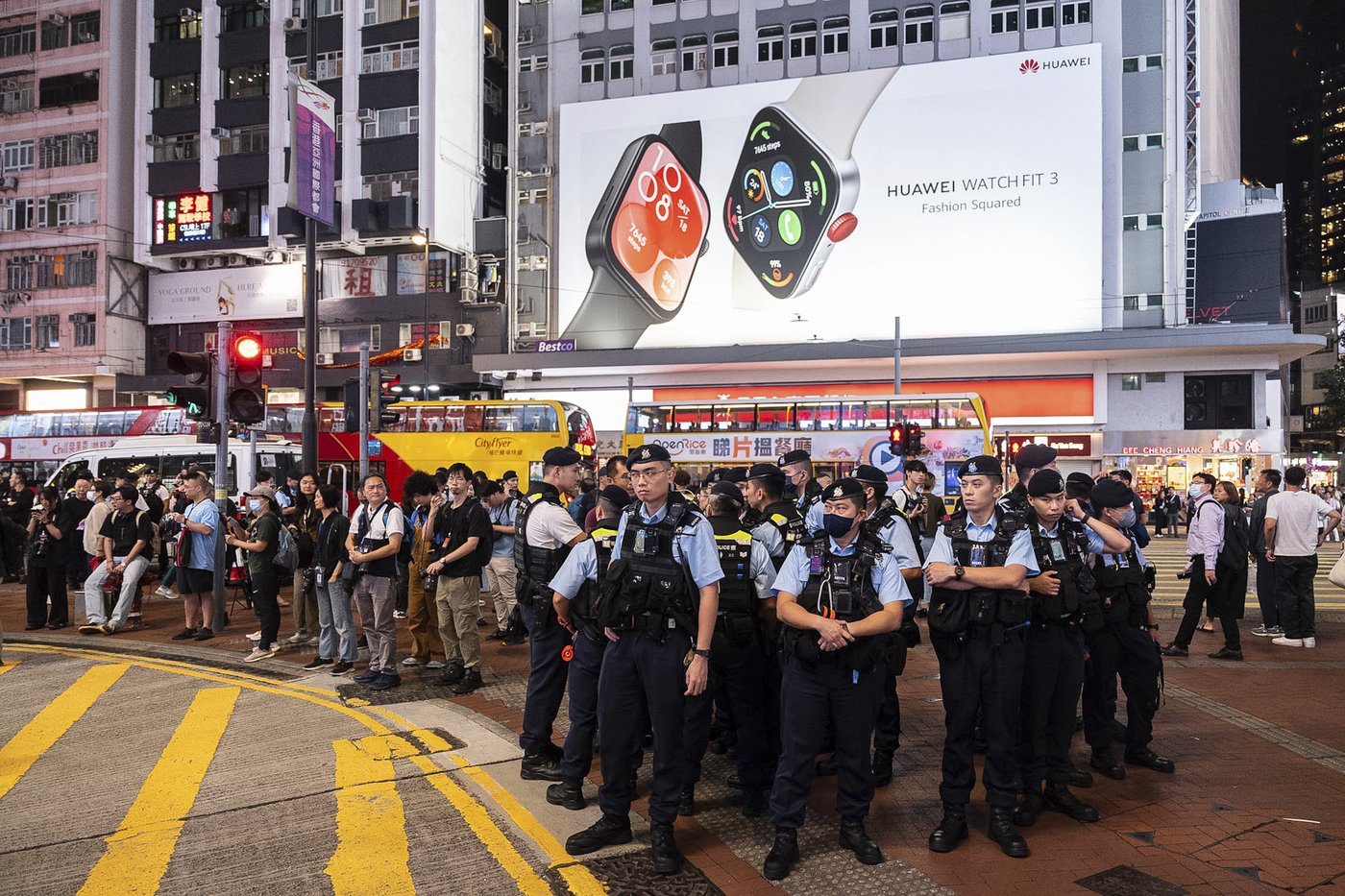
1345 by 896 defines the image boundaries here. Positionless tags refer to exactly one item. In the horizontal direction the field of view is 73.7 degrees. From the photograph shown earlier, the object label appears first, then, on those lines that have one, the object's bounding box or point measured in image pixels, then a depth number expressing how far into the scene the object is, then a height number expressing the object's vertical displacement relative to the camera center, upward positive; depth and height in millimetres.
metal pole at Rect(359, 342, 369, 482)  13258 +422
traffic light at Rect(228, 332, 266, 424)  10641 +808
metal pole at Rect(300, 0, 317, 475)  12859 +1353
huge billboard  34938 +9846
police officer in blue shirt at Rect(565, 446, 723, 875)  4527 -999
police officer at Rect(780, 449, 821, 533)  7184 -253
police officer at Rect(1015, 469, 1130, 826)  4973 -1191
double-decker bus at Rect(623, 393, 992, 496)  22609 +347
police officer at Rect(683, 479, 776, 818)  5000 -1114
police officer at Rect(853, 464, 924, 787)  4688 -634
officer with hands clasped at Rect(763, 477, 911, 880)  4426 -1077
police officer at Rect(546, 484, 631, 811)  4992 -1123
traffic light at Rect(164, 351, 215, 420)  10266 +723
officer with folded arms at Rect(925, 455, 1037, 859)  4656 -1055
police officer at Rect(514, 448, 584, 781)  5809 -1025
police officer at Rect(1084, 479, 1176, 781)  5734 -1377
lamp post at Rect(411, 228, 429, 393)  39825 +9229
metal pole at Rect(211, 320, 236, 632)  10484 +16
